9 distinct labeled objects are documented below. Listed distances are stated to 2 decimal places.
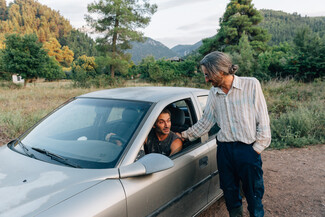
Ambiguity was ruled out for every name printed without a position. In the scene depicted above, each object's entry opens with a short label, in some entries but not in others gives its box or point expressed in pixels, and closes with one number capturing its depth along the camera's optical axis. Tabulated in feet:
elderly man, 6.70
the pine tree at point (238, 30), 101.81
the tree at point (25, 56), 78.18
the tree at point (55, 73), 125.04
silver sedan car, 4.74
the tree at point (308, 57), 47.42
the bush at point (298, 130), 18.56
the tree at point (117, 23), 81.20
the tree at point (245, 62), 59.47
